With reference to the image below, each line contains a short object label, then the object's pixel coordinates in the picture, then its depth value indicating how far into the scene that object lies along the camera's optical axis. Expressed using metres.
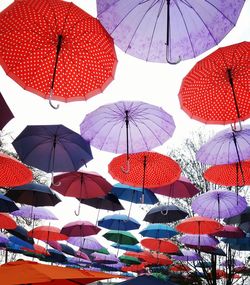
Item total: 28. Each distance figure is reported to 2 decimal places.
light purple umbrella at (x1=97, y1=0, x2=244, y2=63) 3.37
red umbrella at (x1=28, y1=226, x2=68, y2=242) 12.23
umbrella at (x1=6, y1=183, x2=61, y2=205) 9.08
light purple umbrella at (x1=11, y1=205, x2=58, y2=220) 10.98
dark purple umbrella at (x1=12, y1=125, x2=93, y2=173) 6.00
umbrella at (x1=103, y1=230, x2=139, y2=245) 13.62
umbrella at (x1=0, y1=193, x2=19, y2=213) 8.92
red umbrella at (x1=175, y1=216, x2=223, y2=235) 9.23
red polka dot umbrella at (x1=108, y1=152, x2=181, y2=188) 6.50
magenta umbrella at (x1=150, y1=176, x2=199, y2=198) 7.64
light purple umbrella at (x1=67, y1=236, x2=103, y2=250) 15.52
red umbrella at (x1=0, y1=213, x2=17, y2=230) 9.89
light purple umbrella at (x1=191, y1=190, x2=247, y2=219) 8.23
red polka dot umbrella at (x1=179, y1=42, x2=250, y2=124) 4.05
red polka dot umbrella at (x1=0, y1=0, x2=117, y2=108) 3.68
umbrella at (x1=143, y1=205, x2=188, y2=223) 9.65
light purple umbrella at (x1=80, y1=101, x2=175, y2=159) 5.35
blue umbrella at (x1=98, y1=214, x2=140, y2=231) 11.90
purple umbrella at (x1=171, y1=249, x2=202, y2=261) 16.34
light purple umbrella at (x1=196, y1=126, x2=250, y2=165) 5.85
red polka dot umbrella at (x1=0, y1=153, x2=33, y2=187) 6.12
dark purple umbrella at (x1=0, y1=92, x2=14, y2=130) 4.80
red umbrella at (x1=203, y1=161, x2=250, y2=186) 6.76
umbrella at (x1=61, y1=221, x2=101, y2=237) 12.11
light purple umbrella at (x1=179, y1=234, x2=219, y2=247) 11.89
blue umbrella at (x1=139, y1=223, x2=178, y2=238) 11.43
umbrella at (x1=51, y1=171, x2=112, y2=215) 7.53
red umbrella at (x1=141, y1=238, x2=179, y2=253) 13.60
